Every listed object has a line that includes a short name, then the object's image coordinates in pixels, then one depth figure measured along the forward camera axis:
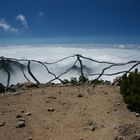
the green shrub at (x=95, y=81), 7.22
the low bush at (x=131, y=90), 4.96
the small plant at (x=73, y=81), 7.26
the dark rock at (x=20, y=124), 4.49
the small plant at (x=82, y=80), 7.49
